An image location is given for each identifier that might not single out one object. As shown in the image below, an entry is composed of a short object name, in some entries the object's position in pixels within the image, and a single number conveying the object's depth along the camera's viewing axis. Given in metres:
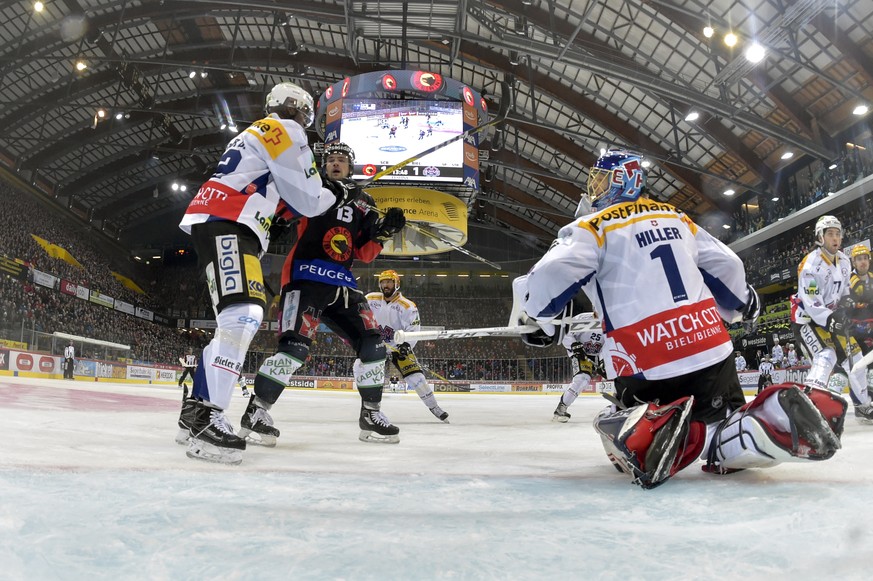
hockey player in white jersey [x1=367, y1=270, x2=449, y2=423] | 6.05
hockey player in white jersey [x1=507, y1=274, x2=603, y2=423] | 6.30
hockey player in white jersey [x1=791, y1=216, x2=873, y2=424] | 5.27
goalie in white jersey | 2.09
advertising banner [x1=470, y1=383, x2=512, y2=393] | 25.36
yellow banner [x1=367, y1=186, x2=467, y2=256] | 13.59
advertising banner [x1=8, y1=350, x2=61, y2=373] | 15.88
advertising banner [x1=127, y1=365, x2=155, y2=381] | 21.56
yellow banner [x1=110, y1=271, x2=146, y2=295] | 34.00
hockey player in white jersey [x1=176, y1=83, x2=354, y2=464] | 2.57
